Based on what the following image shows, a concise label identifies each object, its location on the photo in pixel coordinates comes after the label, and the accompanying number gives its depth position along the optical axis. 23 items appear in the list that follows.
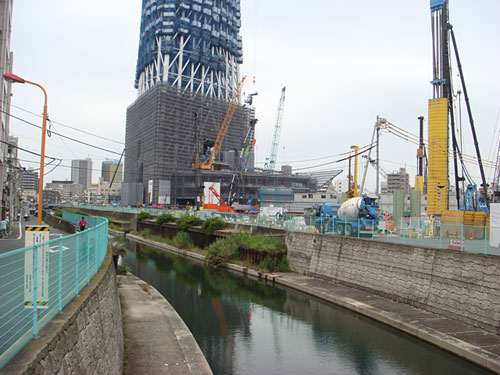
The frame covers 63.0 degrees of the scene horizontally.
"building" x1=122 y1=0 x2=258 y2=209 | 141.50
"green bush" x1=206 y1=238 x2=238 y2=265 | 38.03
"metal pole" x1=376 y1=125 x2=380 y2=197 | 53.33
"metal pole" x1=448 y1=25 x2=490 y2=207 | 54.34
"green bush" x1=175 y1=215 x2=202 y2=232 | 51.47
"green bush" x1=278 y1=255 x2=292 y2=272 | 33.00
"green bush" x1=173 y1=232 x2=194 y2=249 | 49.10
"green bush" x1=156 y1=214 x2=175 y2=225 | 60.62
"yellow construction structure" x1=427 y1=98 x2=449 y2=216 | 47.41
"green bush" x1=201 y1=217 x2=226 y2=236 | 45.25
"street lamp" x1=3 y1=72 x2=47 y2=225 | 17.36
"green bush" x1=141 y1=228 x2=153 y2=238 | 63.59
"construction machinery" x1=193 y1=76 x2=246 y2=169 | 144.75
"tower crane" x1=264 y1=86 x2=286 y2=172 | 162.35
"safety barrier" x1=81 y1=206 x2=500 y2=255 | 19.23
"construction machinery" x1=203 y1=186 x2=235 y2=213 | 79.06
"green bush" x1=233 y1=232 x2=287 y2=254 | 34.19
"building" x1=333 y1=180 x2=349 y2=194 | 170.00
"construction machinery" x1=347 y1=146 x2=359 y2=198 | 63.03
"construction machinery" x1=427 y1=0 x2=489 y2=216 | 47.66
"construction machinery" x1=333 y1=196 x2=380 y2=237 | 27.25
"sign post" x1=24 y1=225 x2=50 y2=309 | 6.50
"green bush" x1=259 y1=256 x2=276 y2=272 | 32.83
